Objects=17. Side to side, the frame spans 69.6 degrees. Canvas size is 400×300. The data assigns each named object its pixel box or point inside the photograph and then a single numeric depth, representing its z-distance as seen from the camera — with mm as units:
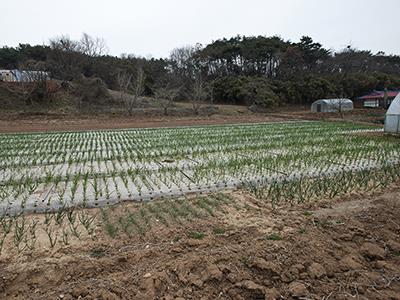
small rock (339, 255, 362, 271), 3225
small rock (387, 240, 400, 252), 3626
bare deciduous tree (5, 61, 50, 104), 27172
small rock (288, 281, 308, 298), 2830
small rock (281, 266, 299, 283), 3050
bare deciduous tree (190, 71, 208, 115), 29234
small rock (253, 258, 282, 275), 3138
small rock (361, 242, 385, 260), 3471
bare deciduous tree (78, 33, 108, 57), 44606
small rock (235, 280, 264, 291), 2881
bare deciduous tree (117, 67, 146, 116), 26922
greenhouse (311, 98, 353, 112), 33153
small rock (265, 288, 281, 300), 2797
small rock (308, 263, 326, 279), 3086
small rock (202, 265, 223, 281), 3025
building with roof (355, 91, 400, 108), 37281
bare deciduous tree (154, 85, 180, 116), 29372
